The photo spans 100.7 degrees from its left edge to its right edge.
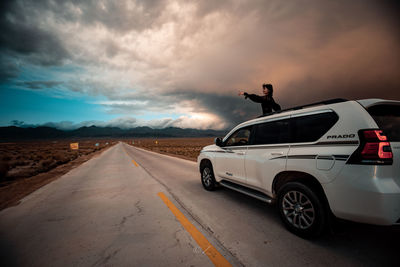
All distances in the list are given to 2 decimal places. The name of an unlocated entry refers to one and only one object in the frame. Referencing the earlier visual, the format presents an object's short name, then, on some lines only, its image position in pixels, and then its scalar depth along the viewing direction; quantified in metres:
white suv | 1.94
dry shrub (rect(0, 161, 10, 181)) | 8.54
